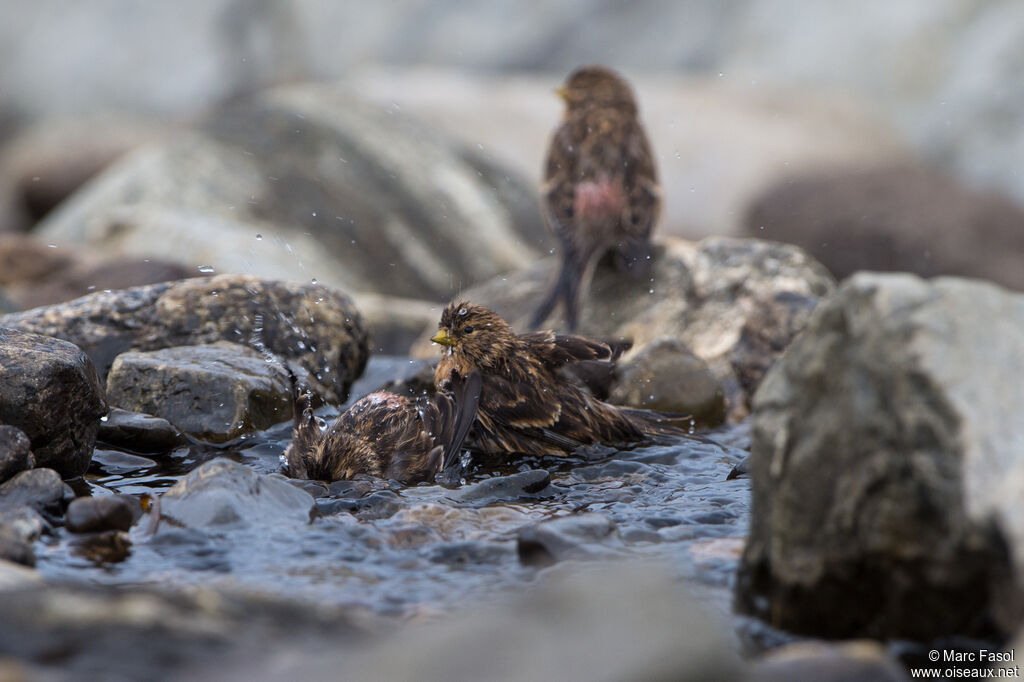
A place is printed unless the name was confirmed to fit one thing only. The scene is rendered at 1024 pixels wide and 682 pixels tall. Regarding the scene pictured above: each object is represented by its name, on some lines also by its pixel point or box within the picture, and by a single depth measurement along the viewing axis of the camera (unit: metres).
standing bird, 12.43
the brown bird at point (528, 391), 9.05
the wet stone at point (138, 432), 8.70
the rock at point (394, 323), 15.10
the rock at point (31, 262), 17.77
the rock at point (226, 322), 10.09
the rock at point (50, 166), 28.23
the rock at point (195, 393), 9.14
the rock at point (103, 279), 14.64
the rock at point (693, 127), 29.64
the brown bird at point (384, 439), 8.05
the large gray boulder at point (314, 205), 19.28
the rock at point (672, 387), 10.52
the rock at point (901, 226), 23.14
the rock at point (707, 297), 12.19
